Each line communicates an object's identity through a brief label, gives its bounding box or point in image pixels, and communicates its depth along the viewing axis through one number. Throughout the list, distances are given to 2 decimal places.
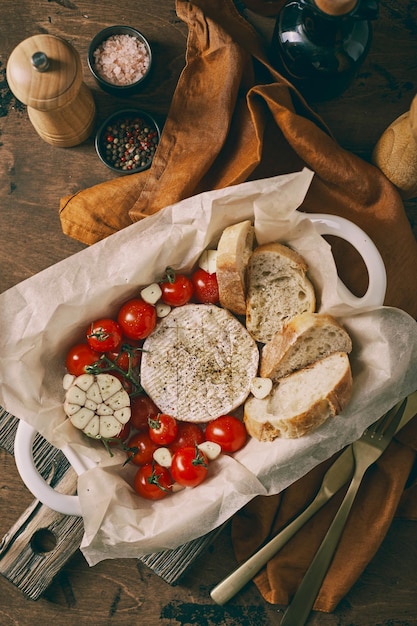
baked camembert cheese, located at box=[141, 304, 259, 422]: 0.61
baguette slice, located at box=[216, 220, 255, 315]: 0.57
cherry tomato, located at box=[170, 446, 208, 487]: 0.56
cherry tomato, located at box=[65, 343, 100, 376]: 0.58
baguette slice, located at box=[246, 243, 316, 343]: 0.59
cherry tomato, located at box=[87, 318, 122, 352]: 0.58
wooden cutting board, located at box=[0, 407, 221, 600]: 0.62
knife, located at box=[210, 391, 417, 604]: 0.62
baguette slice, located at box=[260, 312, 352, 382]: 0.56
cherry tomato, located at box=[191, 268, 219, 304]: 0.60
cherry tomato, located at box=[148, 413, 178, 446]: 0.58
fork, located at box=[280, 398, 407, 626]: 0.60
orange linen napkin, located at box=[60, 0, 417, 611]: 0.59
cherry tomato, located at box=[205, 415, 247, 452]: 0.59
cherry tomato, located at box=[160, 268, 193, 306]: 0.59
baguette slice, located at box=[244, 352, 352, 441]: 0.54
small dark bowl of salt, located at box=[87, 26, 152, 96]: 0.63
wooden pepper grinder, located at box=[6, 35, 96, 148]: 0.54
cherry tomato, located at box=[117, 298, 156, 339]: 0.59
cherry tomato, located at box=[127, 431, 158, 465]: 0.60
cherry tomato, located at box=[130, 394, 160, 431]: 0.61
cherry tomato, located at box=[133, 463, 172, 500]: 0.58
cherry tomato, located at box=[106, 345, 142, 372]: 0.60
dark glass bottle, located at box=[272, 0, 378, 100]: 0.54
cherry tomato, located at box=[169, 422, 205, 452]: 0.60
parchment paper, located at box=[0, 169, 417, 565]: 0.55
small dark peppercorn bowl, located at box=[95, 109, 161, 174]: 0.64
